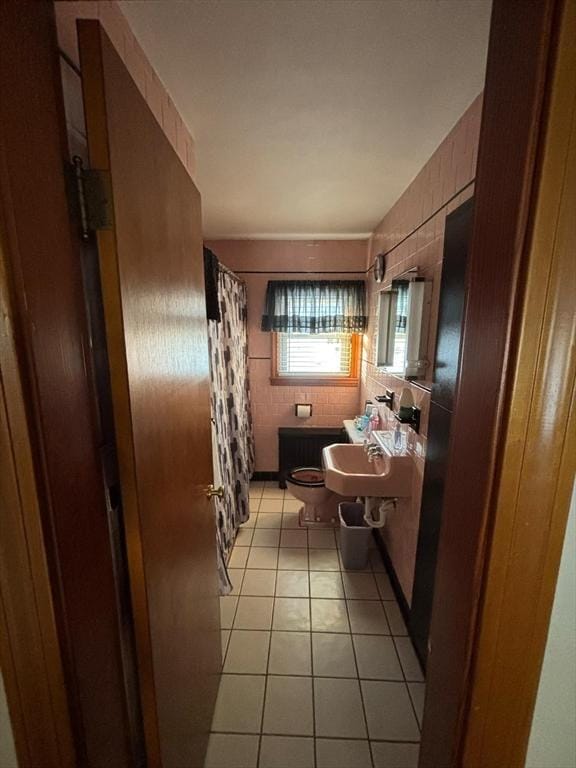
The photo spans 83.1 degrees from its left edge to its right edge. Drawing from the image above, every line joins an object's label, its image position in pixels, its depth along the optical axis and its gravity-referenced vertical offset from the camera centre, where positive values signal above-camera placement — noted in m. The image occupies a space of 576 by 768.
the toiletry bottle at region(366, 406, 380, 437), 2.48 -0.70
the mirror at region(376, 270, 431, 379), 1.63 +0.03
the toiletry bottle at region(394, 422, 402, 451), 1.97 -0.65
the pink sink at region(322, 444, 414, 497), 1.83 -0.84
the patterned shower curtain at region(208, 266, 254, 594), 2.02 -0.59
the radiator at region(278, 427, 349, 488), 3.30 -1.14
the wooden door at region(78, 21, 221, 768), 0.64 -0.14
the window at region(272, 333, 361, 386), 3.29 -0.29
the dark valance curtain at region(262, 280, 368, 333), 3.12 +0.24
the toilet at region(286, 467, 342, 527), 2.62 -1.37
